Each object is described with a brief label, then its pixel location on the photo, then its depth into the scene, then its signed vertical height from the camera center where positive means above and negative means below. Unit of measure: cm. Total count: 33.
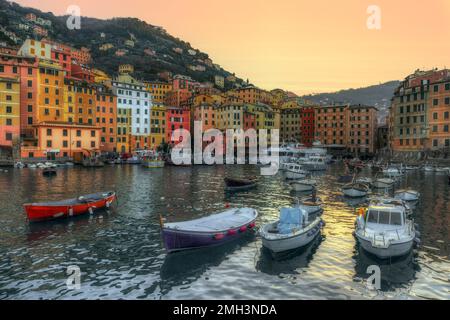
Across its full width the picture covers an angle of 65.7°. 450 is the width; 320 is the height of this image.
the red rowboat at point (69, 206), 2883 -531
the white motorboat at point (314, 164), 8921 -413
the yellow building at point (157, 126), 12088 +757
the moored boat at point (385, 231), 2033 -524
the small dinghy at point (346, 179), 5841 -515
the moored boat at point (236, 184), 4906 -516
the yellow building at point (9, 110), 8405 +894
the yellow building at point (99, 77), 12721 +2710
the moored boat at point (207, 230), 2153 -554
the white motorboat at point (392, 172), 6797 -475
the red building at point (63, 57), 10599 +2785
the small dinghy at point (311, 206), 3163 -538
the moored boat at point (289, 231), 2148 -541
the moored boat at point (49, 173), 6331 -476
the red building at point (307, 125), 15450 +1029
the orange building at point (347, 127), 13812 +885
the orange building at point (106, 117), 10681 +945
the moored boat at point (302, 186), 4997 -544
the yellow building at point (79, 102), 9881 +1322
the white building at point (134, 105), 11350 +1414
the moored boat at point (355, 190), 4381 -532
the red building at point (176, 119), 12519 +1033
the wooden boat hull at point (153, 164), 8825 -423
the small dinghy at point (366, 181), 5262 -495
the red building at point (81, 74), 11562 +2466
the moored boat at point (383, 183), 5225 -528
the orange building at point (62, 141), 8612 +158
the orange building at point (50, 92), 9181 +1485
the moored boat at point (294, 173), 6588 -479
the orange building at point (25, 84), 8812 +1633
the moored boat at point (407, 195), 4016 -541
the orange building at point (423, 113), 9131 +976
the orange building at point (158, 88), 16722 +2859
